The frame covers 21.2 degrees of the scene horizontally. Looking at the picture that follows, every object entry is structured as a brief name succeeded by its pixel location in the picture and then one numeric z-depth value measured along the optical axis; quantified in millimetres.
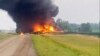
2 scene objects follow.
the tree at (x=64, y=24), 131400
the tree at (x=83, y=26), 97550
